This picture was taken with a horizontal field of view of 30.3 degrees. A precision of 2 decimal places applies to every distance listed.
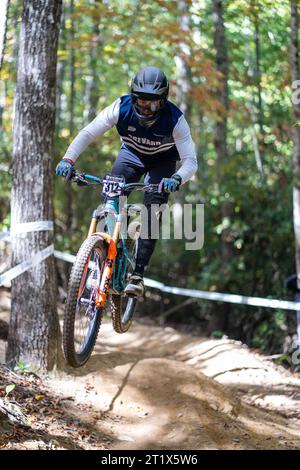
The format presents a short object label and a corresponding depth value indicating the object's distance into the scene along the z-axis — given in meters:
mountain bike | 4.11
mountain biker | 4.59
